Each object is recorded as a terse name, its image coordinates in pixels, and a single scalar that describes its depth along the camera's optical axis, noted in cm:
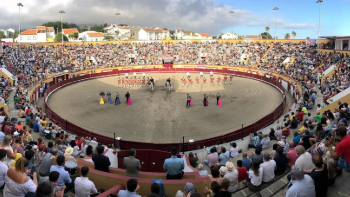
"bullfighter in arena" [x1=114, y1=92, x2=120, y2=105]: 2735
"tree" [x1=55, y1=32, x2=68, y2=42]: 10996
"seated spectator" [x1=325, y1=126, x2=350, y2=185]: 611
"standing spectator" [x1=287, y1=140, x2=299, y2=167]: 862
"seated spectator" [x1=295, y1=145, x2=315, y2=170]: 679
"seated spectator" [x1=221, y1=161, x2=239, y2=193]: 743
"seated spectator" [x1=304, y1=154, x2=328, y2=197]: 590
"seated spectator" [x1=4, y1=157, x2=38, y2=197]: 544
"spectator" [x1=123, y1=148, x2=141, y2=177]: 733
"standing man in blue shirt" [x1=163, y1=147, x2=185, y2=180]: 765
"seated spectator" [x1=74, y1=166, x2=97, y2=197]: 612
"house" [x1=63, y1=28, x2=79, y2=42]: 12842
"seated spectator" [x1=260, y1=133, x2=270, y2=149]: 1259
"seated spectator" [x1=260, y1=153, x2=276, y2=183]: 767
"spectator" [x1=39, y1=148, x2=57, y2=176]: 756
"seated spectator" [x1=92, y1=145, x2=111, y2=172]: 755
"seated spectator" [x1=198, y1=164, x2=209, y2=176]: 869
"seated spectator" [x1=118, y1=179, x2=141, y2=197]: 559
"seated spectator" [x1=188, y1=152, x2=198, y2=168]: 1120
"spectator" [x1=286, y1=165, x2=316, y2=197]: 553
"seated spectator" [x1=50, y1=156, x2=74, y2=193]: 673
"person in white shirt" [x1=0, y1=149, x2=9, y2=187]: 642
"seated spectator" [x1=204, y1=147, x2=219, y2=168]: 1061
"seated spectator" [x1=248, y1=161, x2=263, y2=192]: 736
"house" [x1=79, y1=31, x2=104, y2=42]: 12456
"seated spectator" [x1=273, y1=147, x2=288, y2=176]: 832
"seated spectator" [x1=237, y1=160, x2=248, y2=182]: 793
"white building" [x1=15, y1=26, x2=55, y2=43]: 10368
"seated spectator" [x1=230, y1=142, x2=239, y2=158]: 1184
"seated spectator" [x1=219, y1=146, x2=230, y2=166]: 1074
